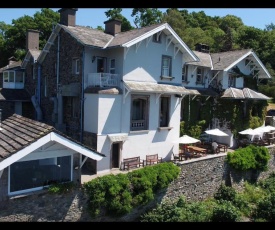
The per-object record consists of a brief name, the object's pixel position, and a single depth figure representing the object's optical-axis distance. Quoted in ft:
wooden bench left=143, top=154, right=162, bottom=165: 65.41
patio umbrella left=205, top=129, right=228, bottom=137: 76.99
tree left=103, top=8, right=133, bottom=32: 161.79
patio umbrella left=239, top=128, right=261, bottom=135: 83.87
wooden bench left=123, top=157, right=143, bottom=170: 60.85
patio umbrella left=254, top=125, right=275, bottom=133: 86.73
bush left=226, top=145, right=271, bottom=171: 71.97
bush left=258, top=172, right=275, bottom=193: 75.10
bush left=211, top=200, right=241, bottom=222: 54.65
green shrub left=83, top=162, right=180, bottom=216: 47.42
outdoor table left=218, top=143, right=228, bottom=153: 76.83
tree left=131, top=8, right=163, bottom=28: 171.56
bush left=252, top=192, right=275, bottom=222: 58.80
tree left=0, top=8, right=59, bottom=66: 151.23
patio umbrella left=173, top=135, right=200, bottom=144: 67.62
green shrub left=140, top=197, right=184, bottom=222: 52.80
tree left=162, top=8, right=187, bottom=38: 169.89
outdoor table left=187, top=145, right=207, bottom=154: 71.46
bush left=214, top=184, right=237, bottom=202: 66.80
